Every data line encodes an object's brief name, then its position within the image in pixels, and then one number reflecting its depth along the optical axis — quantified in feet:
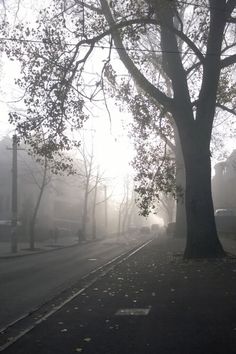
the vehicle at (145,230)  296.12
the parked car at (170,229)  206.29
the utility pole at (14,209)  107.65
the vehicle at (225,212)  175.19
